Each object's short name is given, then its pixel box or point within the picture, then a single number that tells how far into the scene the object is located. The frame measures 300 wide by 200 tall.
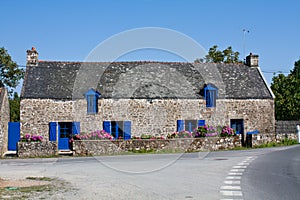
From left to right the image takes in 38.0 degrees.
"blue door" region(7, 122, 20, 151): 27.72
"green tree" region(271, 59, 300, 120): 39.84
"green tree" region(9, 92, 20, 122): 42.75
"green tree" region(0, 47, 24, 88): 38.50
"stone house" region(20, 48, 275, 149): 27.11
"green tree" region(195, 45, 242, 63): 48.73
